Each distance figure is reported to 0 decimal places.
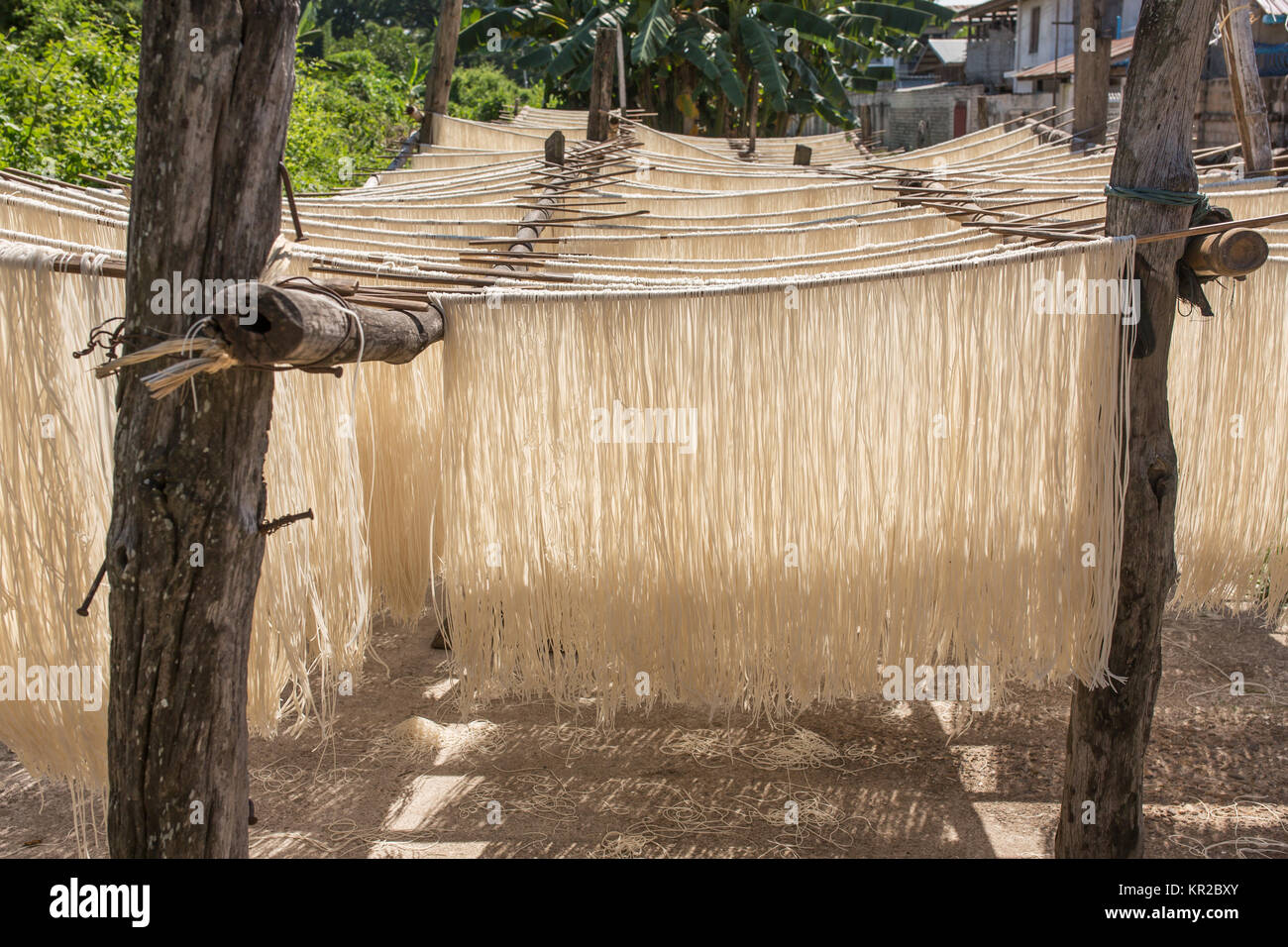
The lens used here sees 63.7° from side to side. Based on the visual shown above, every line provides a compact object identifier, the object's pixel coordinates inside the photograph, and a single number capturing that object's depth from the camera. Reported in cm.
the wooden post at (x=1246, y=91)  401
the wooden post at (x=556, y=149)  564
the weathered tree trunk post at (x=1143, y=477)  258
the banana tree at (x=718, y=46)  1450
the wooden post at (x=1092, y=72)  604
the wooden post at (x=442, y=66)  761
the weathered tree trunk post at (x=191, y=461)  189
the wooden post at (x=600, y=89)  711
